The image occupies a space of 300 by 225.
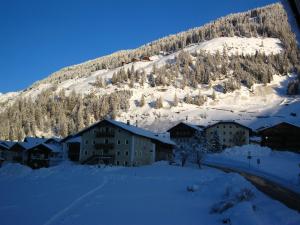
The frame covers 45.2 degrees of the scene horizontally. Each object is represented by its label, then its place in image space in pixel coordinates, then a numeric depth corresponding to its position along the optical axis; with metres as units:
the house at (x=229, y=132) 98.69
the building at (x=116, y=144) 66.12
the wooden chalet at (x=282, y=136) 75.50
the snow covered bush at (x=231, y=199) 22.36
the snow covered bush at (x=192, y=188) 31.59
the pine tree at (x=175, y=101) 161.02
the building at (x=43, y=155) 80.62
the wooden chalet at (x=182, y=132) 99.81
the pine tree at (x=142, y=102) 163.25
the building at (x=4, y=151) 88.44
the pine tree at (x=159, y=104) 159.38
